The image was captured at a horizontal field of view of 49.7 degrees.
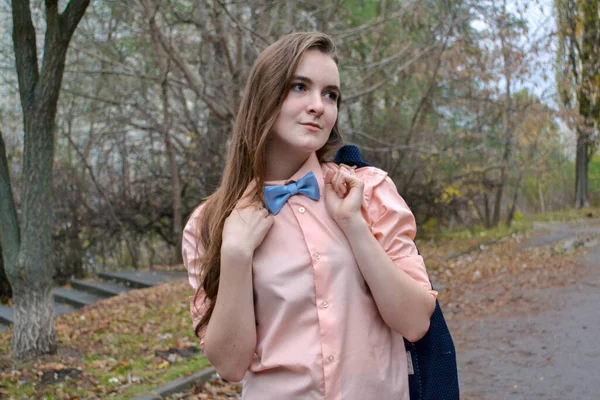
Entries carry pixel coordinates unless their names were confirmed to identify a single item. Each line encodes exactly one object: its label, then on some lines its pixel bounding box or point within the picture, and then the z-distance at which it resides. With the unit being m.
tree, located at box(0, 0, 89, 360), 6.19
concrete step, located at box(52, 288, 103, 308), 10.66
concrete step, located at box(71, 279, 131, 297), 11.12
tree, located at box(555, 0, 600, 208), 15.85
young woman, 1.66
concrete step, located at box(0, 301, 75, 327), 9.43
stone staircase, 10.75
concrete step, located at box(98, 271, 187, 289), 11.40
